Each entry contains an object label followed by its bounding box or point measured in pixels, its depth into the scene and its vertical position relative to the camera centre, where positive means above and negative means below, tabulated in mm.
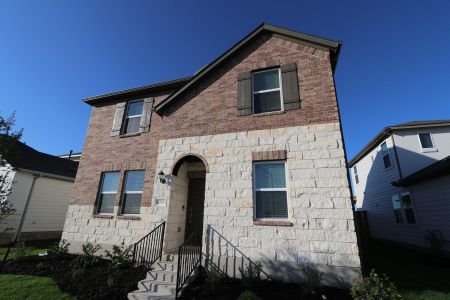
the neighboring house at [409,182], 10484 +2248
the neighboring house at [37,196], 12664 +1110
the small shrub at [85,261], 7406 -1397
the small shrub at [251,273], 5795 -1308
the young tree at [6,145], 9125 +2672
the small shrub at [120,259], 7226 -1257
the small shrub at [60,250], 8758 -1245
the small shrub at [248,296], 4788 -1483
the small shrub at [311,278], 5379 -1255
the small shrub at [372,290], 4457 -1224
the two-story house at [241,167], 6266 +1791
